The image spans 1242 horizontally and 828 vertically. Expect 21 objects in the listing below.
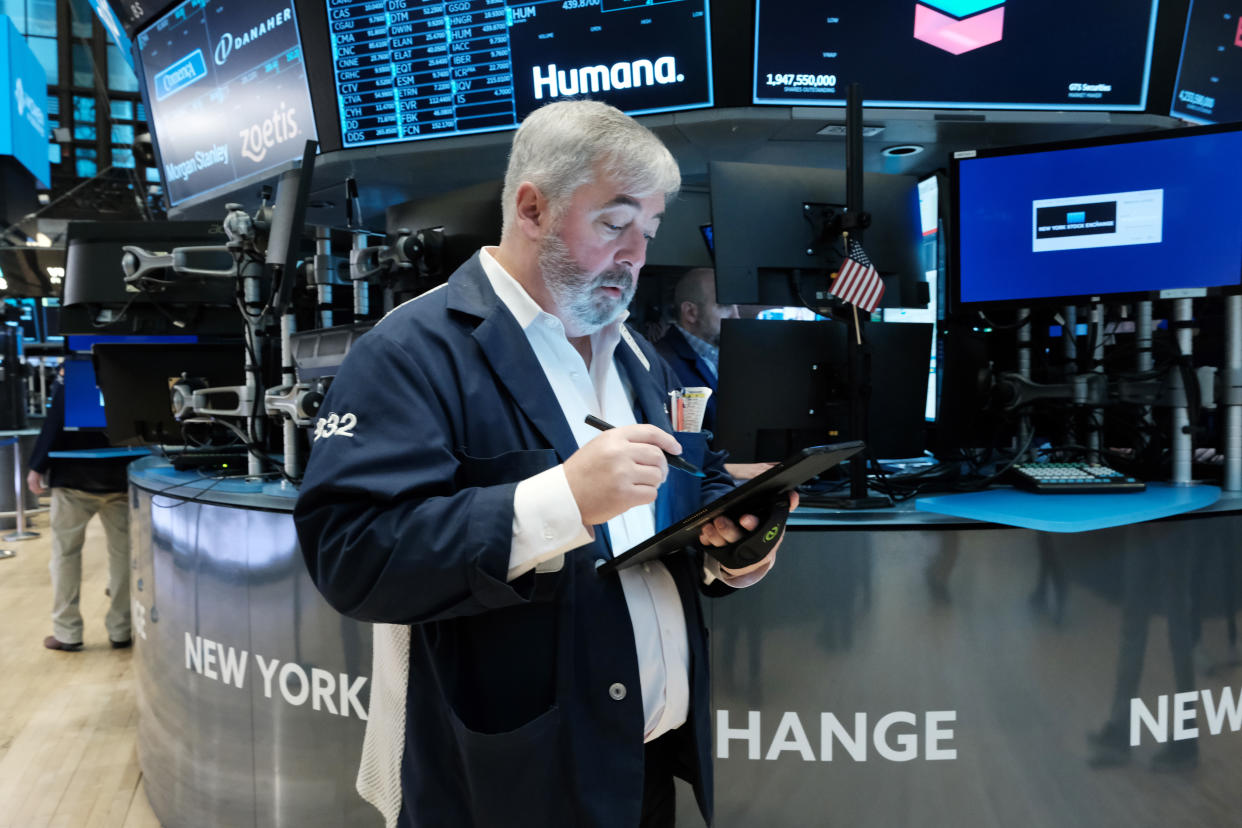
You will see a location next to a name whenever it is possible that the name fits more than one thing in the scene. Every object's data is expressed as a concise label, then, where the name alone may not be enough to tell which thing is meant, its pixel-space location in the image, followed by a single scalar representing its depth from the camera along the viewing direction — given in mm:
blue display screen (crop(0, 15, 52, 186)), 7422
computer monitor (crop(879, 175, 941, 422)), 3660
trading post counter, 1876
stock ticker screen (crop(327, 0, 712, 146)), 3232
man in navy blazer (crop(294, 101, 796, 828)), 939
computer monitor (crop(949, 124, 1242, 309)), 2131
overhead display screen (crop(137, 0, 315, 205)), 4008
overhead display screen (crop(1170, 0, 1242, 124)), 3211
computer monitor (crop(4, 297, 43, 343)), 10906
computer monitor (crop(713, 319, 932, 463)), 2172
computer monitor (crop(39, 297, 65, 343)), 10570
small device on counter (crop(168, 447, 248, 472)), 3074
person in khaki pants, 4559
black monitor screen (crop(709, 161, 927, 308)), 2227
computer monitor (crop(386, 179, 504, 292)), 2291
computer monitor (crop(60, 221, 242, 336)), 3047
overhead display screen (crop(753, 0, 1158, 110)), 3078
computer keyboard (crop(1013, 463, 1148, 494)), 2086
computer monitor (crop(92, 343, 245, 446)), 3156
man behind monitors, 3053
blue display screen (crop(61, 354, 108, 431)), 3861
